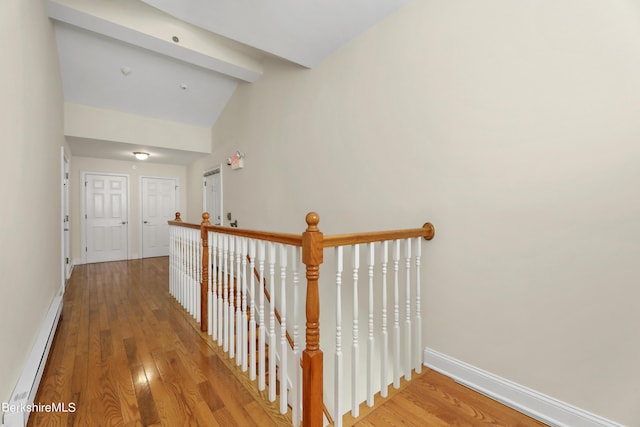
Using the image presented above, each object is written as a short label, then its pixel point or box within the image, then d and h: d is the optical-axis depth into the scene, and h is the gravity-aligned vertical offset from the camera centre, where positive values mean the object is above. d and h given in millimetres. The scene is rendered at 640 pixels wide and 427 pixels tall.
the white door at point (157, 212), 6301 -49
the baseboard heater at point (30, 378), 1284 -925
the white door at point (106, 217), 5695 -146
